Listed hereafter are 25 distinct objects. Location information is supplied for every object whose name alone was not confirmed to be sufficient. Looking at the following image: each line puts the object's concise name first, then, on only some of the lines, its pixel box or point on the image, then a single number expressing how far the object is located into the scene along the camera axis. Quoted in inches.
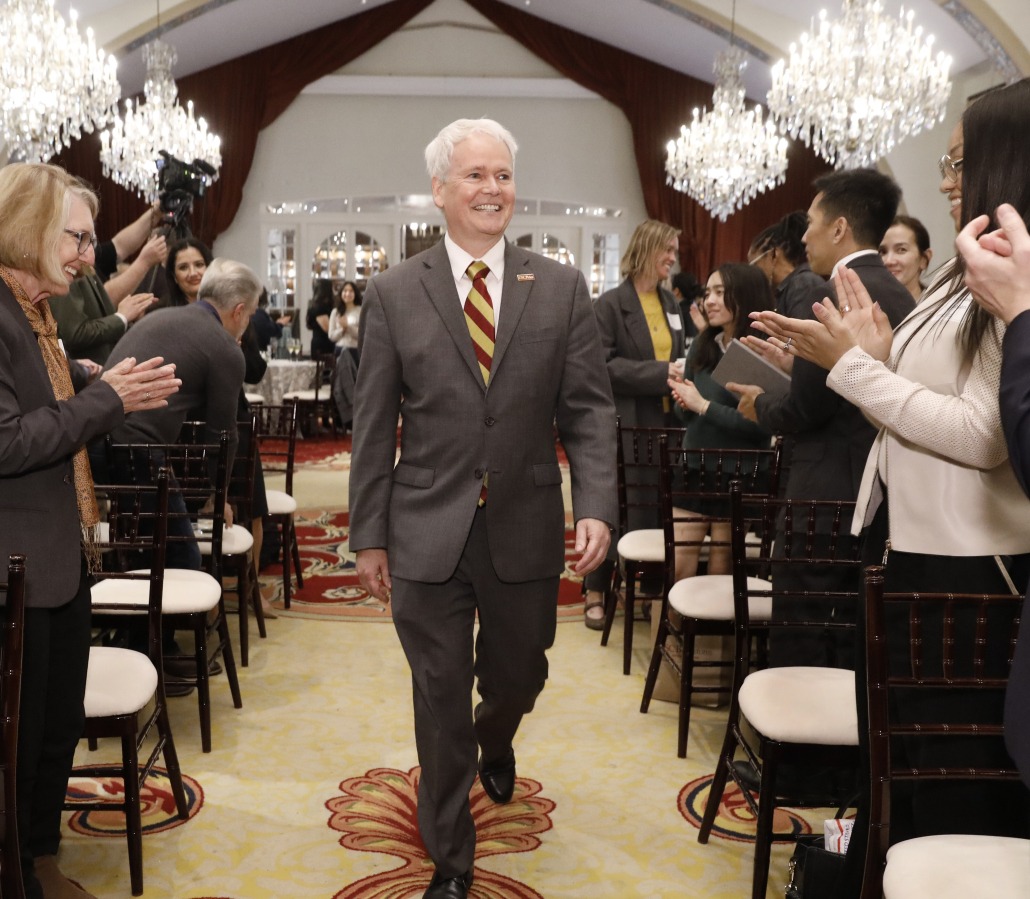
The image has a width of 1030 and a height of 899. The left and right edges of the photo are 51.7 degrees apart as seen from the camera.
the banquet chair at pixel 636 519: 158.9
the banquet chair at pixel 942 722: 60.1
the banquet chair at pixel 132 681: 95.0
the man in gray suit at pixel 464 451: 90.7
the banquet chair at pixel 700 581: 126.6
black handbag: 85.4
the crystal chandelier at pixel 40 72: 274.8
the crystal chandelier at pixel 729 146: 377.4
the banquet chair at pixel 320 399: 405.7
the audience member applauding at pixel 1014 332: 43.0
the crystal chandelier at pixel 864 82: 273.1
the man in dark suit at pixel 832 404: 111.0
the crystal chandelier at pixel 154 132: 375.2
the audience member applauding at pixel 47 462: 78.5
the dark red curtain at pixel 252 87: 497.0
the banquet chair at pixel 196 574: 126.5
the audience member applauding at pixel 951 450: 65.7
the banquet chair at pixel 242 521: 155.7
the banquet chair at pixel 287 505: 186.7
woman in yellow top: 176.1
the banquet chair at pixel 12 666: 69.0
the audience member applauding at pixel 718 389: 151.4
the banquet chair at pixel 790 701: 90.0
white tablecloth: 401.4
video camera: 200.5
